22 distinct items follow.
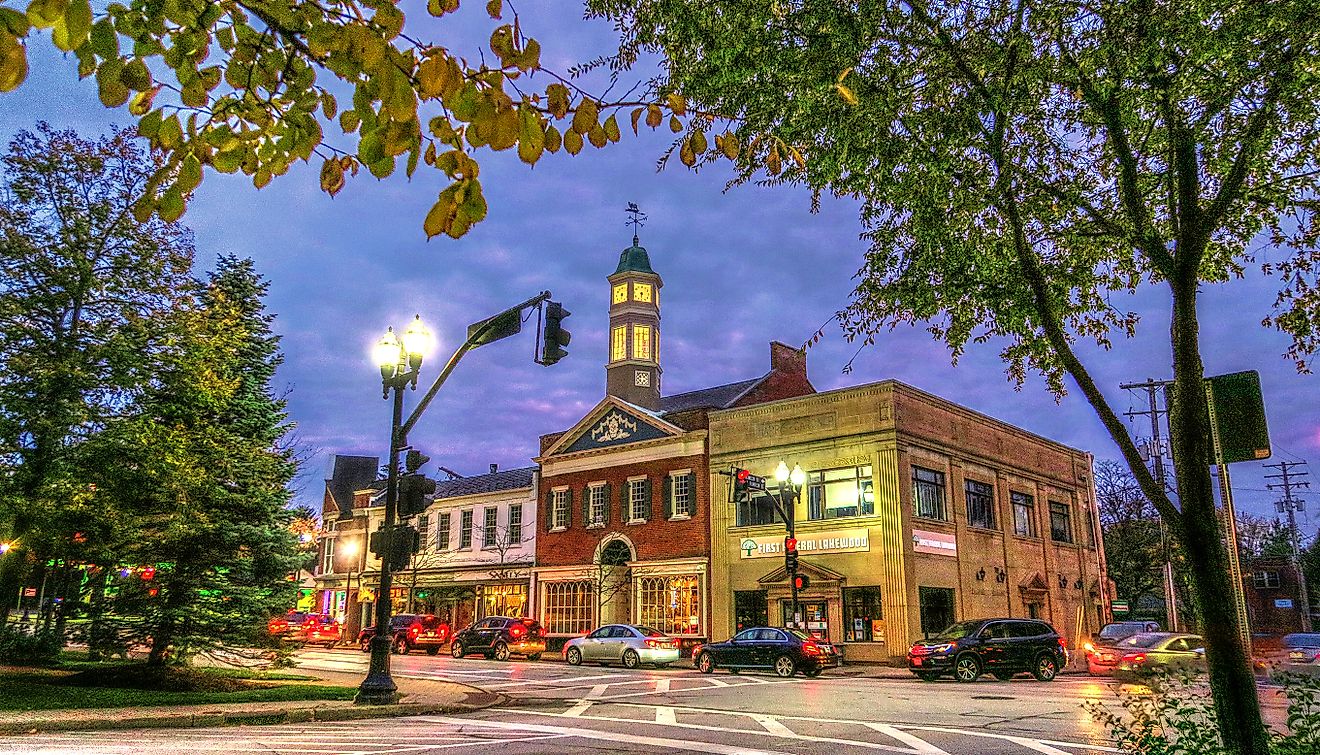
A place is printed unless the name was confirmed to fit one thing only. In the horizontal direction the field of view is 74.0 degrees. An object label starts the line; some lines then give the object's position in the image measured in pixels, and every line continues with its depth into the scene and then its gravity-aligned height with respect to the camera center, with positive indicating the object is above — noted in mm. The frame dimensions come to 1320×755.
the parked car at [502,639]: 33969 -2077
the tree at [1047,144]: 6953 +3936
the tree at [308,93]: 3184 +1896
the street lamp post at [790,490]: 28144 +3222
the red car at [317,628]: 44438 -2090
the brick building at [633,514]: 36625 +3060
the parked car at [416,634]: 37938 -2041
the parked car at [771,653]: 24625 -1978
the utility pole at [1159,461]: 40125 +5607
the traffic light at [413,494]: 15141 +1552
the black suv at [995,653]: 22906 -1810
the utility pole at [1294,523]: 62497 +4218
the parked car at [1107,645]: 23234 -1692
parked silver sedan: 28891 -2036
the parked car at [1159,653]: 21719 -1753
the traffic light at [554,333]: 13828 +3886
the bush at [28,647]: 20531 -1409
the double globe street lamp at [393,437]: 14734 +2577
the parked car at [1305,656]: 23375 -2009
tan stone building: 30844 +2211
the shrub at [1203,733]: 6301 -1116
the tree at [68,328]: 17344 +5402
